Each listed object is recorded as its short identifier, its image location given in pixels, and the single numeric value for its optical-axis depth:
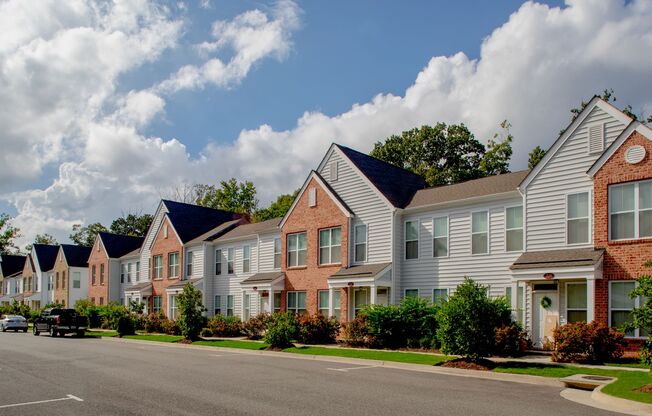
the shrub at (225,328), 36.88
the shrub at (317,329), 29.67
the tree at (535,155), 47.94
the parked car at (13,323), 49.69
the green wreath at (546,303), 23.45
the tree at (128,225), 94.16
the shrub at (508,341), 22.12
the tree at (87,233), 106.25
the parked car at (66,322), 41.25
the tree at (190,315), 33.50
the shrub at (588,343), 19.59
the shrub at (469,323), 19.22
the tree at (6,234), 90.44
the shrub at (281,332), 27.36
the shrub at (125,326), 40.44
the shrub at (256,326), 33.72
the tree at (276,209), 67.75
